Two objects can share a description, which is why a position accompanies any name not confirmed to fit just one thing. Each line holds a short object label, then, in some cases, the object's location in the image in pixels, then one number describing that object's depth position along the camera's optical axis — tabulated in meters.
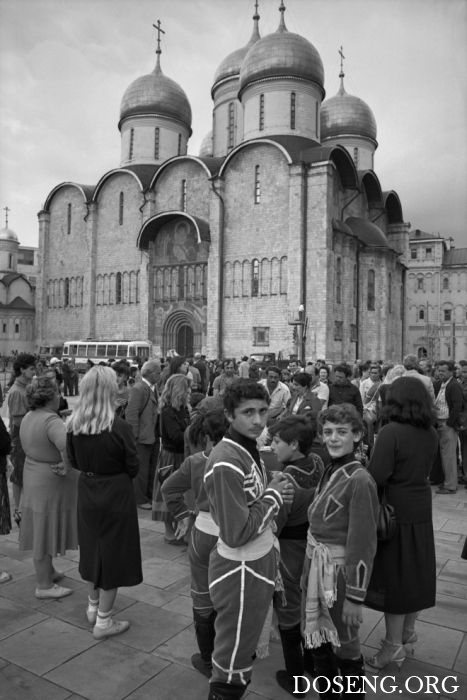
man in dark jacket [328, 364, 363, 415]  7.43
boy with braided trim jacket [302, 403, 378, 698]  2.67
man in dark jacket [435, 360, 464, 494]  7.90
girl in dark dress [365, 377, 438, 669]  3.12
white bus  29.66
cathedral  26.89
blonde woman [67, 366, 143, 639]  3.53
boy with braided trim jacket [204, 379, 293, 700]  2.34
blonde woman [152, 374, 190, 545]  5.53
